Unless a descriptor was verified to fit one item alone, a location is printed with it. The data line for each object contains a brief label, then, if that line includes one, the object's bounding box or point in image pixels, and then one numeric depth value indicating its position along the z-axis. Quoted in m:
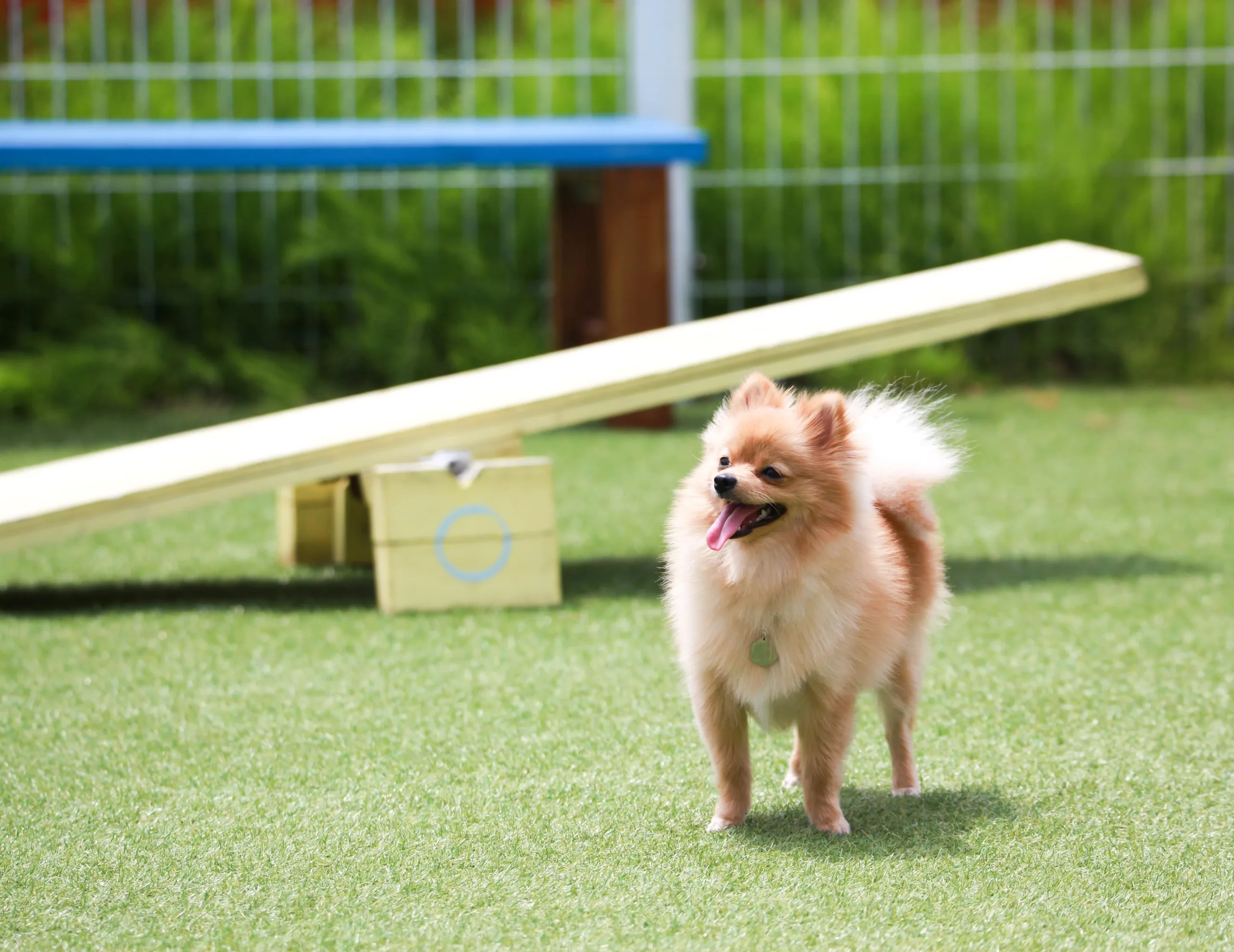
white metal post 14.74
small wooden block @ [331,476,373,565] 9.02
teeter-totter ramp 7.63
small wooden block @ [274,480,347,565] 9.20
